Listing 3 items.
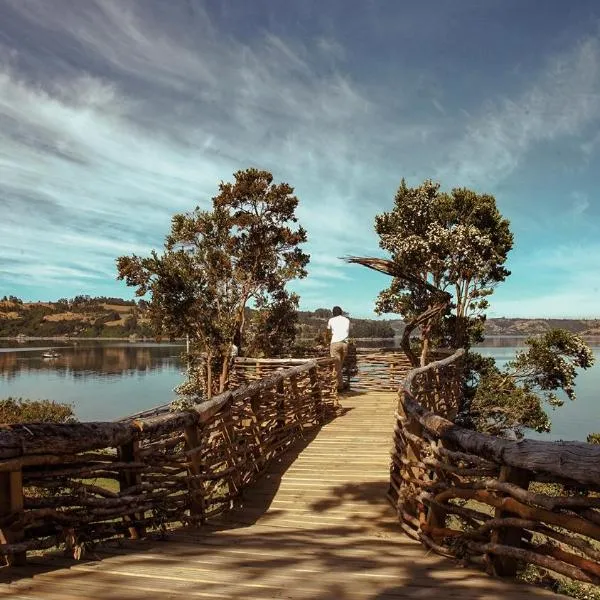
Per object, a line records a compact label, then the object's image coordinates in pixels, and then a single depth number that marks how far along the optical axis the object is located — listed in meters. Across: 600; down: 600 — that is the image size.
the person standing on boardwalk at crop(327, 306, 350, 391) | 10.05
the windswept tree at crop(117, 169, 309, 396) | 14.45
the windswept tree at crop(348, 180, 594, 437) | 14.33
